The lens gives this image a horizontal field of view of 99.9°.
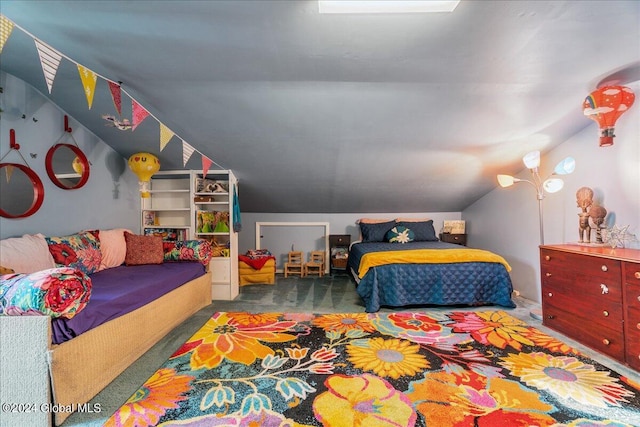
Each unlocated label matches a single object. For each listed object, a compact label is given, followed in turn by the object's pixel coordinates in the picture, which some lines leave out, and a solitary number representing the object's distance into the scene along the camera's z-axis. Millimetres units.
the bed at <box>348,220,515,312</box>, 2889
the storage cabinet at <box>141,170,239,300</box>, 3355
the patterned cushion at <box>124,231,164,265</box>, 2793
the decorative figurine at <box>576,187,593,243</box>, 2373
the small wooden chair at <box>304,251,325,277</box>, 4379
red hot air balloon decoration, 1979
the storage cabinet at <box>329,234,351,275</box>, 4344
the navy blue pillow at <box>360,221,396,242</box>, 4211
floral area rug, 1348
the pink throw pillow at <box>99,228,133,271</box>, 2617
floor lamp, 2446
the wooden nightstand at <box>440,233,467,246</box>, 4535
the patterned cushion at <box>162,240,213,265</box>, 2971
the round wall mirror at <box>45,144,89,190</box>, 2336
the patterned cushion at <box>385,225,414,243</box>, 4023
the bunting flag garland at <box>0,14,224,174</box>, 1307
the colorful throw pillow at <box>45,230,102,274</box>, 2124
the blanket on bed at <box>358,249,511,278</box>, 2900
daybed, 1330
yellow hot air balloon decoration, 3002
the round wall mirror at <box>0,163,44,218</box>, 1998
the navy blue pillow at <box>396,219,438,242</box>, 4173
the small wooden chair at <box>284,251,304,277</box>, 4346
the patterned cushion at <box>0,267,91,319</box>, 1281
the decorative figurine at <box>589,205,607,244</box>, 2305
